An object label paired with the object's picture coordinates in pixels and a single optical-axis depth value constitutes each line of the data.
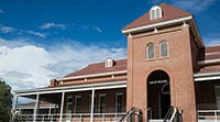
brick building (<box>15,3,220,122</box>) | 16.25
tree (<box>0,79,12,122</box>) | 23.09
